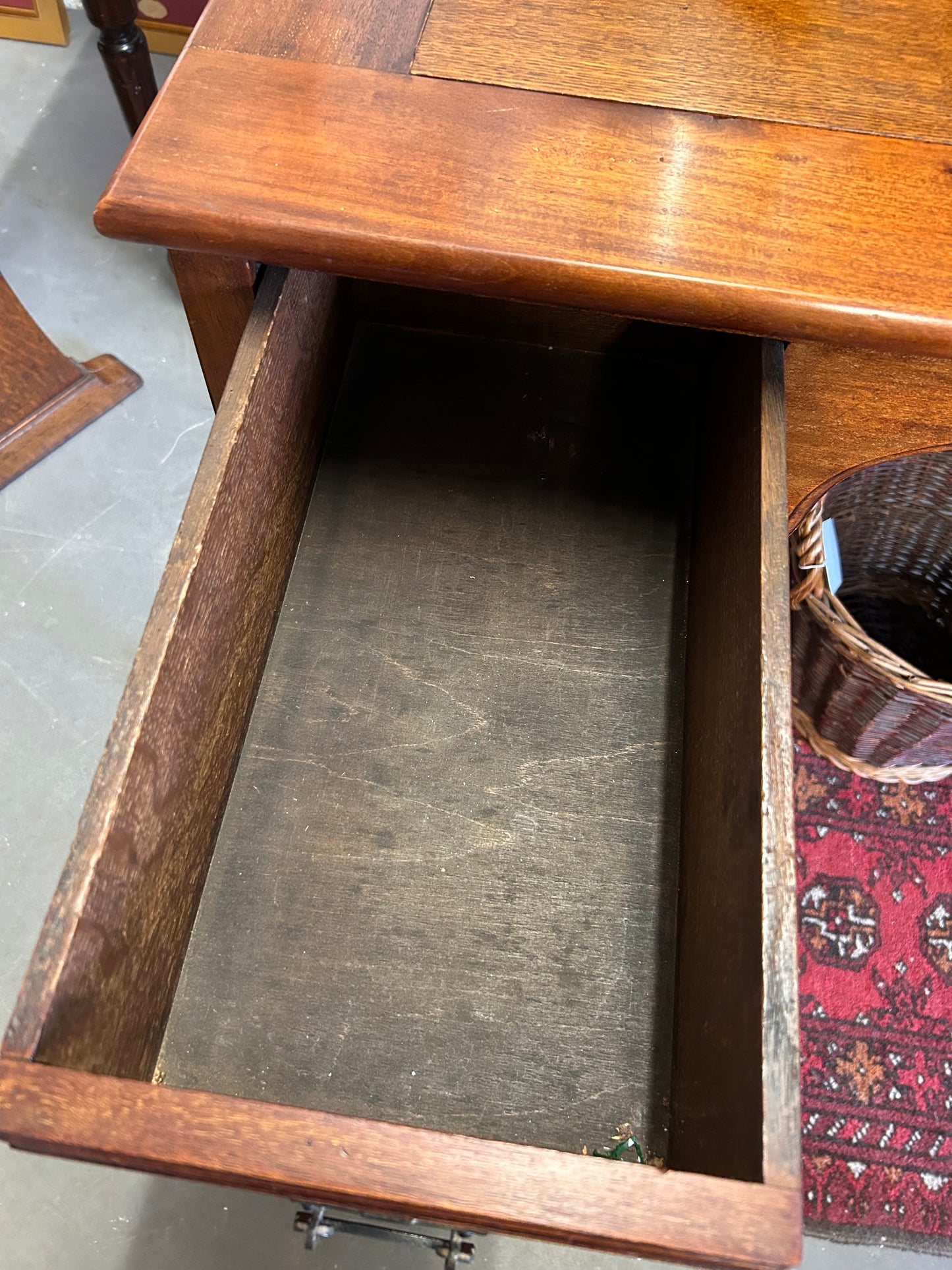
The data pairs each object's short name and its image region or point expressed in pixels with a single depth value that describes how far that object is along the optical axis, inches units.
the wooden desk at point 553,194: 21.7
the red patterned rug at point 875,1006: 38.1
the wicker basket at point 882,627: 39.1
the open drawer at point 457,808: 17.3
